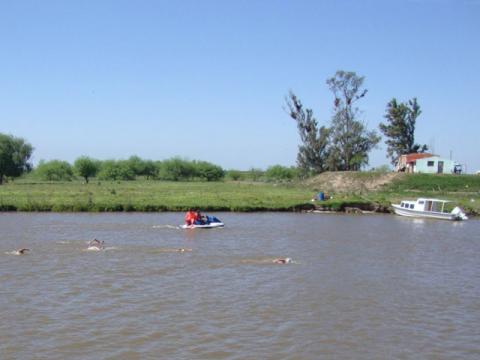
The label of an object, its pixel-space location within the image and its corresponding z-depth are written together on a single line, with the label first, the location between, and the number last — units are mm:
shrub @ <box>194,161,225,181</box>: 134875
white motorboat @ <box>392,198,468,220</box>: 44312
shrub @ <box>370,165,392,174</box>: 74369
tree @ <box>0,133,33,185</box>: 95938
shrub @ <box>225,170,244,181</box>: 144250
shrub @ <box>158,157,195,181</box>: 132625
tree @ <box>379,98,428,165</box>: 87562
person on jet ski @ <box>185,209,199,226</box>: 34794
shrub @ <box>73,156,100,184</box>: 117062
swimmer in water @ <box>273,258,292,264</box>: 22994
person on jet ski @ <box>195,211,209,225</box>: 34875
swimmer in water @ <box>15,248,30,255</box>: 24248
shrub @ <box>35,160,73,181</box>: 118312
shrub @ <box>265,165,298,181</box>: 142500
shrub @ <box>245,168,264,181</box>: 142125
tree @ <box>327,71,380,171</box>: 81312
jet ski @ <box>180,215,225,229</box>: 34594
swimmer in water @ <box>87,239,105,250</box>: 26188
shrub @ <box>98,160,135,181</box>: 121925
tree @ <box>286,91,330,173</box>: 85312
